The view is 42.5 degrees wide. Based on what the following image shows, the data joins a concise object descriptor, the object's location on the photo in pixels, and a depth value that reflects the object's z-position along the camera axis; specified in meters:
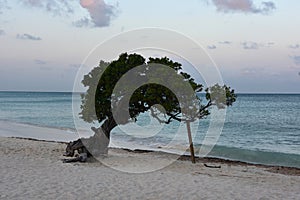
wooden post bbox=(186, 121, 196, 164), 12.87
